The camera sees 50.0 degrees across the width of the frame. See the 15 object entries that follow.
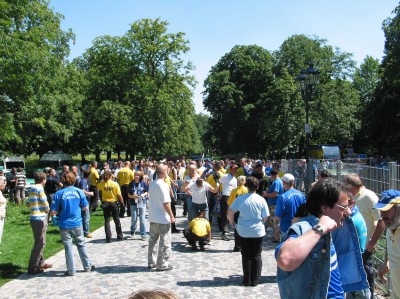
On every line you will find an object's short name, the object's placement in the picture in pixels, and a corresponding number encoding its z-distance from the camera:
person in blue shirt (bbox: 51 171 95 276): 8.29
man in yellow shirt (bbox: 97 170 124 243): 11.32
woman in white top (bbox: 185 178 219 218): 11.52
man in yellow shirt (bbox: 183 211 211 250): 10.35
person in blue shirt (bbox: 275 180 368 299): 2.43
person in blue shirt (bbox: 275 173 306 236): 7.40
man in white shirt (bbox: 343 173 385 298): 5.70
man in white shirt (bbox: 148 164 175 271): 8.57
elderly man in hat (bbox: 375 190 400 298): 4.26
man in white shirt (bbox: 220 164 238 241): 11.98
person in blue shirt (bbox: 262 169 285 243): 11.03
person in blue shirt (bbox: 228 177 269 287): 7.48
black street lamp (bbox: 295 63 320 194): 13.70
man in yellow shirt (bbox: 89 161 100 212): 16.66
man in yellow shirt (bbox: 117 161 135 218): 15.61
